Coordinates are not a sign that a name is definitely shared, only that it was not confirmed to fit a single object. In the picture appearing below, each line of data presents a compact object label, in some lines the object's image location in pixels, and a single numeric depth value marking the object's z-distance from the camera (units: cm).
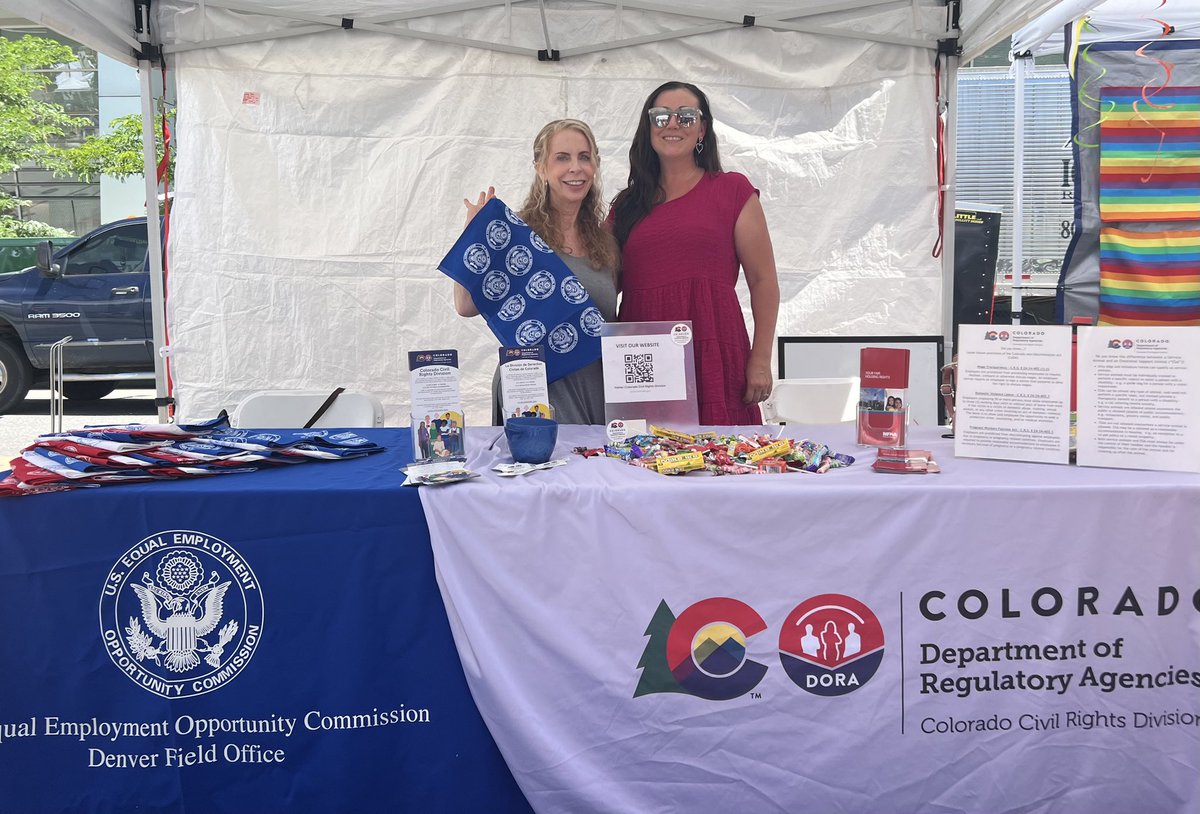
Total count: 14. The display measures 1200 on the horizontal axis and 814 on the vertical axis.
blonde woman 244
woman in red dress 252
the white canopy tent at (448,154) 364
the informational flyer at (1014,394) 175
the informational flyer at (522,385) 194
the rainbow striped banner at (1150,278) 322
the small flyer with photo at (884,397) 179
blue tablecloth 157
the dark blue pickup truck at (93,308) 700
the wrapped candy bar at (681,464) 170
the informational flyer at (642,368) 201
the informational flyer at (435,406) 183
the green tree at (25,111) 1263
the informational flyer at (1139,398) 166
